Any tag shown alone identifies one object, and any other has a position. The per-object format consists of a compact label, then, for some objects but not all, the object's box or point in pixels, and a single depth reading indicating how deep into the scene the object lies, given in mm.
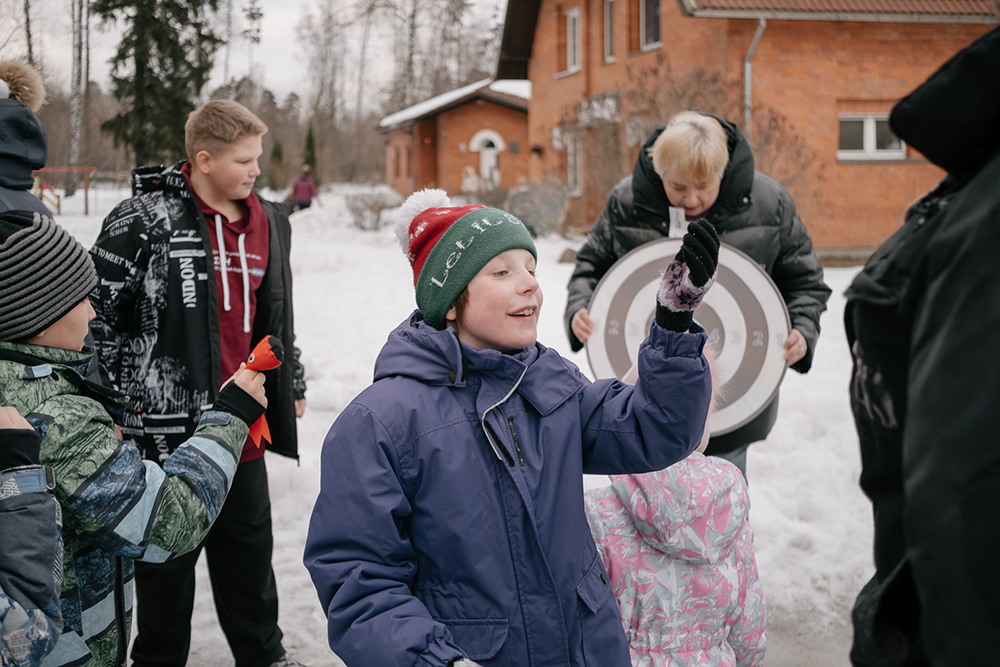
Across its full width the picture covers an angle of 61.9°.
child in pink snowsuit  2303
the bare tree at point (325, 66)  39031
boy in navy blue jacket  1612
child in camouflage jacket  1801
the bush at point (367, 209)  18359
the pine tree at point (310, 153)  36344
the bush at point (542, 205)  16938
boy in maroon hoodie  2984
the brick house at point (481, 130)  29609
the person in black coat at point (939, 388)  878
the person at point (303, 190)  23484
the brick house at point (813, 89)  13742
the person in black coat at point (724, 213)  2951
